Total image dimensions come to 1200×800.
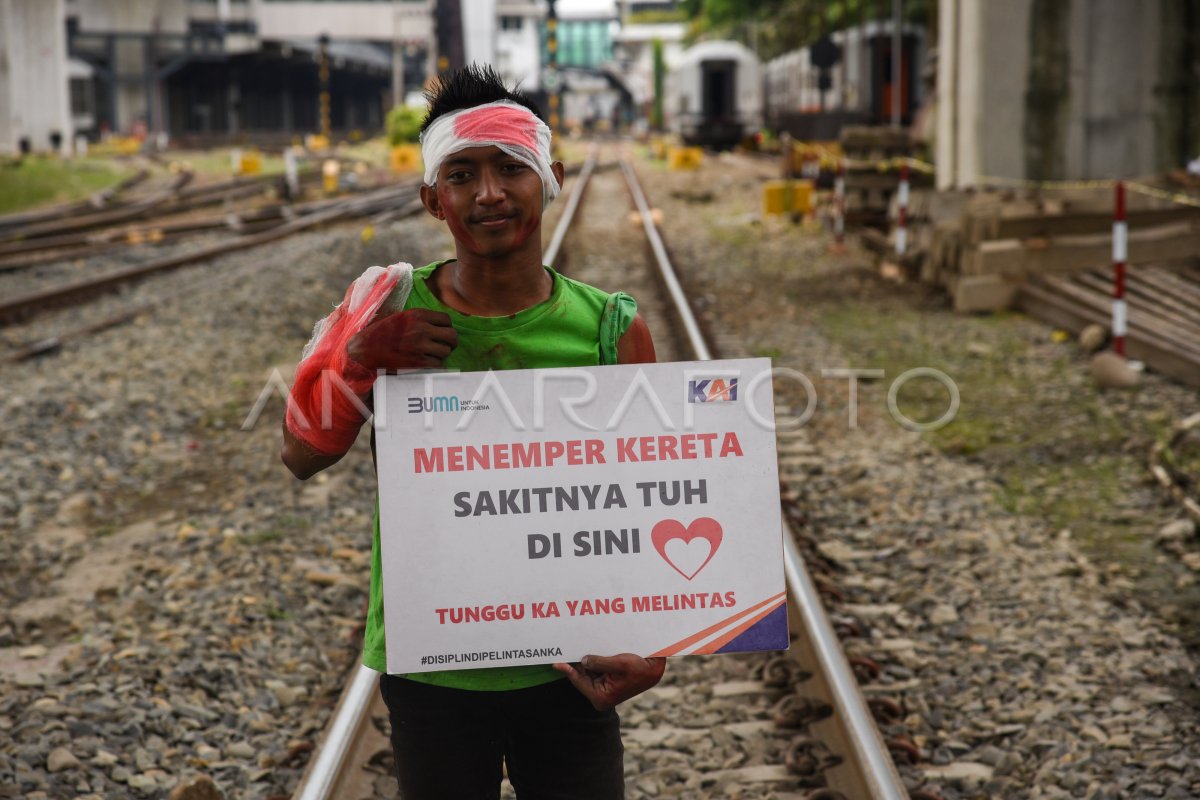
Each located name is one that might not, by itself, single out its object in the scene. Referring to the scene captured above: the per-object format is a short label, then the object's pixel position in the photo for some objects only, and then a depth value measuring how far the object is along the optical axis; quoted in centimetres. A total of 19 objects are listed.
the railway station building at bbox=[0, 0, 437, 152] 5719
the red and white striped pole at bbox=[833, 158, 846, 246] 1597
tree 3512
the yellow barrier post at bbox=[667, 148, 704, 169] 3459
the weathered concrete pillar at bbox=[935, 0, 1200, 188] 1338
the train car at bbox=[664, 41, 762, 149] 4462
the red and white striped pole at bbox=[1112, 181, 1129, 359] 839
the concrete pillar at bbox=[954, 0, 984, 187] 1357
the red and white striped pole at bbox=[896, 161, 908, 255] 1341
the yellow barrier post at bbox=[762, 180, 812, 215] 1798
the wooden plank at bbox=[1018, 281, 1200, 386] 796
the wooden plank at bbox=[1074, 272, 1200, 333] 884
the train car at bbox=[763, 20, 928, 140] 2914
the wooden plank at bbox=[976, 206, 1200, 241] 1067
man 207
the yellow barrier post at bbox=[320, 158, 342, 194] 2766
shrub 3853
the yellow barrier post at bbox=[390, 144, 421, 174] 3148
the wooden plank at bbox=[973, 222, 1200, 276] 1038
